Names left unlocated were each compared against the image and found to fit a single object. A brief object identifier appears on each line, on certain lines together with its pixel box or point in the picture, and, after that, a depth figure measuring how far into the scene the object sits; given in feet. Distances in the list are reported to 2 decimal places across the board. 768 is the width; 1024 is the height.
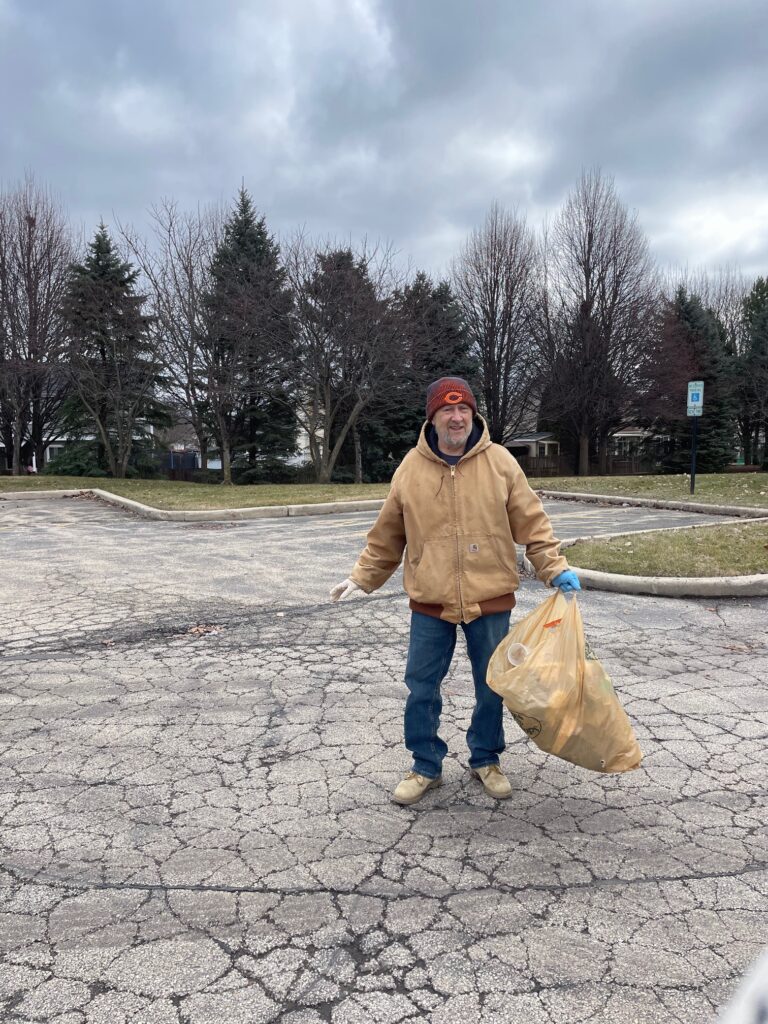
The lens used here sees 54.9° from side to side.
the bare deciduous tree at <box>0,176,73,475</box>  91.35
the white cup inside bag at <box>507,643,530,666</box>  9.86
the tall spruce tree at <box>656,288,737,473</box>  128.16
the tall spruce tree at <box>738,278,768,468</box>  138.31
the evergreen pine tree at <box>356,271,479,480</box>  94.27
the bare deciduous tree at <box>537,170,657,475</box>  117.60
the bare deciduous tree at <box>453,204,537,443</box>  115.34
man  10.46
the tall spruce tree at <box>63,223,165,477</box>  89.86
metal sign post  54.44
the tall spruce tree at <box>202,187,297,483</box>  85.56
